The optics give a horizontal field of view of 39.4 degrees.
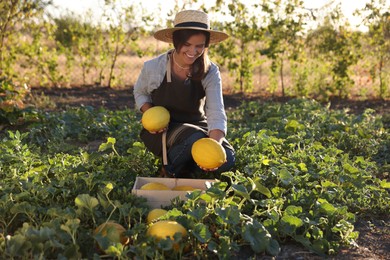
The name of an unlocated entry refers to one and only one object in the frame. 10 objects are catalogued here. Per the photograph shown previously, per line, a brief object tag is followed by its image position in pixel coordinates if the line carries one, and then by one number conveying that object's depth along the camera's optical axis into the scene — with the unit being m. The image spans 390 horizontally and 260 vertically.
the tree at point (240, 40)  8.82
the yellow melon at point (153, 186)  3.31
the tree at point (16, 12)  7.73
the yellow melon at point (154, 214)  2.85
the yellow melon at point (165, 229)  2.54
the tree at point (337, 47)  9.02
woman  3.61
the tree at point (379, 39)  8.79
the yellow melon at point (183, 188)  3.33
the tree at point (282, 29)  8.71
